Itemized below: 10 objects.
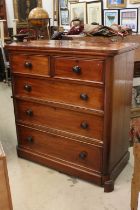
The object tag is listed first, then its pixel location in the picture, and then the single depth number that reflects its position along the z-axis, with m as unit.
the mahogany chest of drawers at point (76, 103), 1.73
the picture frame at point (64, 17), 4.84
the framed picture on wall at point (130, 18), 3.19
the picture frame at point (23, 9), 5.70
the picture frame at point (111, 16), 3.49
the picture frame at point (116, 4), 3.35
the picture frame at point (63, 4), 4.80
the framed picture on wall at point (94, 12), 3.80
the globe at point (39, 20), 2.67
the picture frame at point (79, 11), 4.23
